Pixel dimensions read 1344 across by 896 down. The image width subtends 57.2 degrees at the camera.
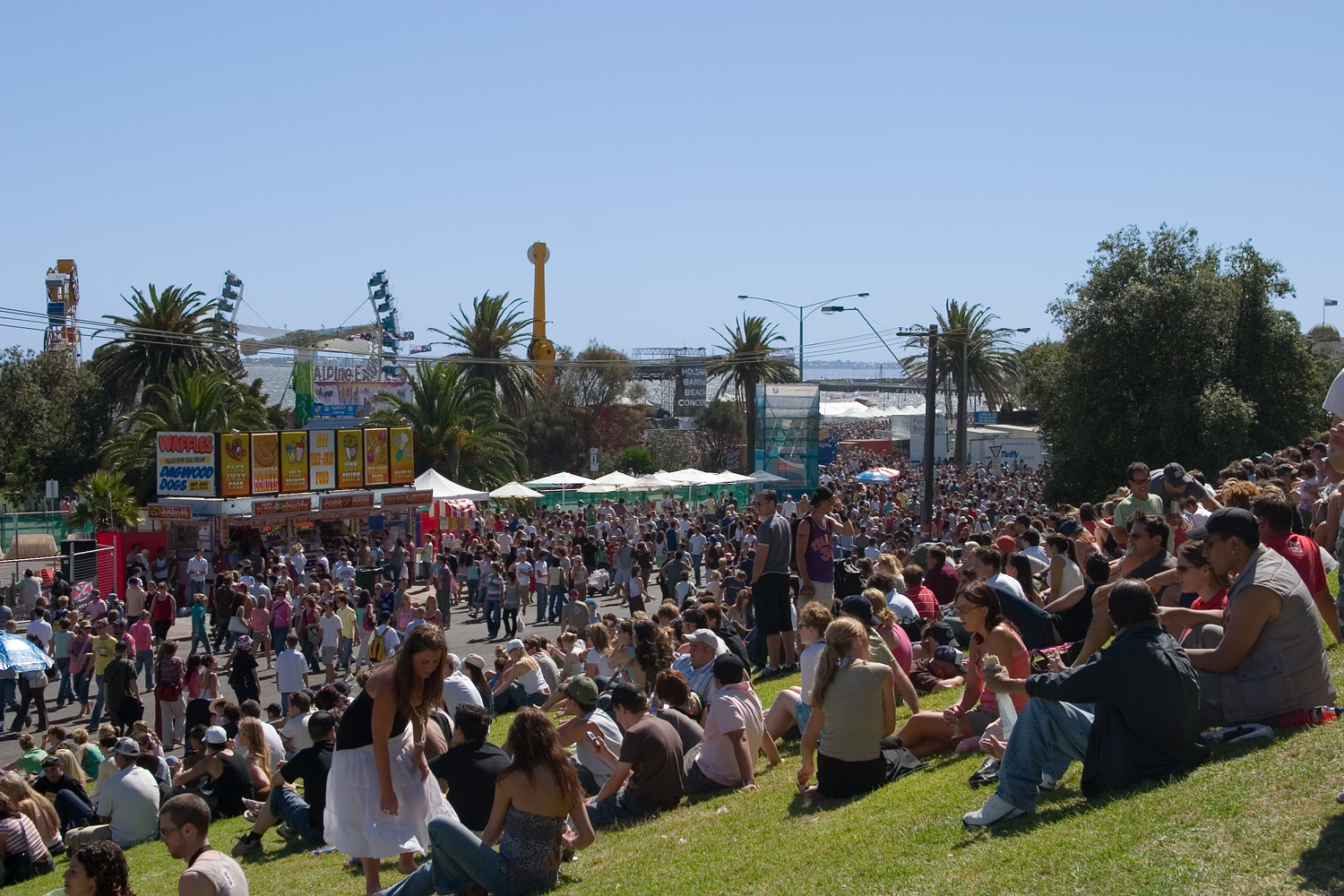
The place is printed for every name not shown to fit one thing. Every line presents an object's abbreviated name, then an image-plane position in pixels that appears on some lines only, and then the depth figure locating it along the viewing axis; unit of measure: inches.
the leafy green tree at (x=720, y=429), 2847.0
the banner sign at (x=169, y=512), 1101.1
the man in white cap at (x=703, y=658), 363.3
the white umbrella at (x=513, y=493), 1397.6
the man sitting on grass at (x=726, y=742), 301.7
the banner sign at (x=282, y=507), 1149.1
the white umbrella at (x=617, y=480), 1546.5
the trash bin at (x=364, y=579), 970.4
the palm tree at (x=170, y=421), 1406.3
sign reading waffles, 1127.6
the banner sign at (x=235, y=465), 1131.3
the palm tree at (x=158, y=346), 1685.5
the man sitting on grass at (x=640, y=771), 287.3
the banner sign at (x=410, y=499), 1269.7
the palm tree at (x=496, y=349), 2198.6
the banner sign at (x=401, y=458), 1333.7
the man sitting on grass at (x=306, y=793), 323.3
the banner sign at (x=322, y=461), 1231.5
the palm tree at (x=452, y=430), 1654.8
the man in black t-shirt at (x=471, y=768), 264.4
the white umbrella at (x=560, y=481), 1579.7
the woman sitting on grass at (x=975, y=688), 262.4
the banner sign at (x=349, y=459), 1273.4
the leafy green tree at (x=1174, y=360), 1133.7
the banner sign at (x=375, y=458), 1299.2
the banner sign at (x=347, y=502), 1227.2
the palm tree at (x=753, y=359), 2319.1
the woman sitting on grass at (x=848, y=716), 270.1
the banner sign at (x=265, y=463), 1165.7
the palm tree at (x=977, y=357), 2230.6
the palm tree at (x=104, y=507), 1197.7
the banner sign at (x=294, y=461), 1200.2
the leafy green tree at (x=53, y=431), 1894.7
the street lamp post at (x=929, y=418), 1248.2
